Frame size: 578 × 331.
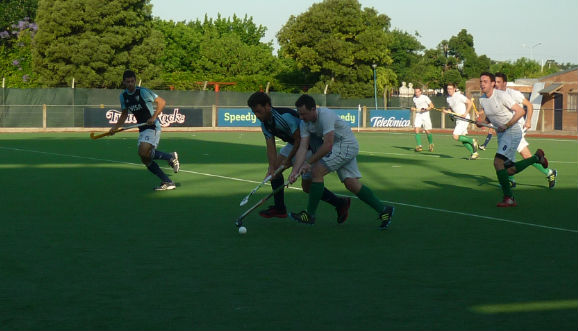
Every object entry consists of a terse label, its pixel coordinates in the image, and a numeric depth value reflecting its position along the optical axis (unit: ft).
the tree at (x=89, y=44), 177.06
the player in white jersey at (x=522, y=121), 41.93
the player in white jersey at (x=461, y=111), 69.46
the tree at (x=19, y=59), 187.83
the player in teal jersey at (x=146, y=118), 44.06
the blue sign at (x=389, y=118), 161.99
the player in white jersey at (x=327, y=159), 28.53
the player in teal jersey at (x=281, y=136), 29.01
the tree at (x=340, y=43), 216.33
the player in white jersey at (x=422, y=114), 81.76
